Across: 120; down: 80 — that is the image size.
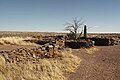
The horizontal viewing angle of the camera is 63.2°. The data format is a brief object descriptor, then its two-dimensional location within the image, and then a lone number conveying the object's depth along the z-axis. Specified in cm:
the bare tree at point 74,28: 1726
